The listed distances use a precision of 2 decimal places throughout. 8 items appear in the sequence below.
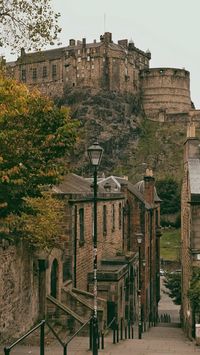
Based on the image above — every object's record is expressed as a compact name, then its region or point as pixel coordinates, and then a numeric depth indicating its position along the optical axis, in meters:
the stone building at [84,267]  20.23
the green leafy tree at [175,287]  47.89
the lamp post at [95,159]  16.52
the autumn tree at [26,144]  17.22
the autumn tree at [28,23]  18.11
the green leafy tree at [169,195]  97.75
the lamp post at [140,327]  28.09
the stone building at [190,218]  27.88
